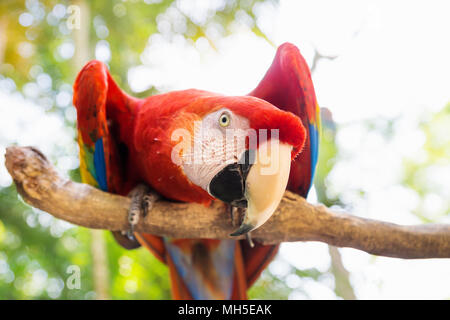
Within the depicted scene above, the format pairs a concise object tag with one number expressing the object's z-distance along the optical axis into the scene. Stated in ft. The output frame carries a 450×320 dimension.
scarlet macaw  1.65
